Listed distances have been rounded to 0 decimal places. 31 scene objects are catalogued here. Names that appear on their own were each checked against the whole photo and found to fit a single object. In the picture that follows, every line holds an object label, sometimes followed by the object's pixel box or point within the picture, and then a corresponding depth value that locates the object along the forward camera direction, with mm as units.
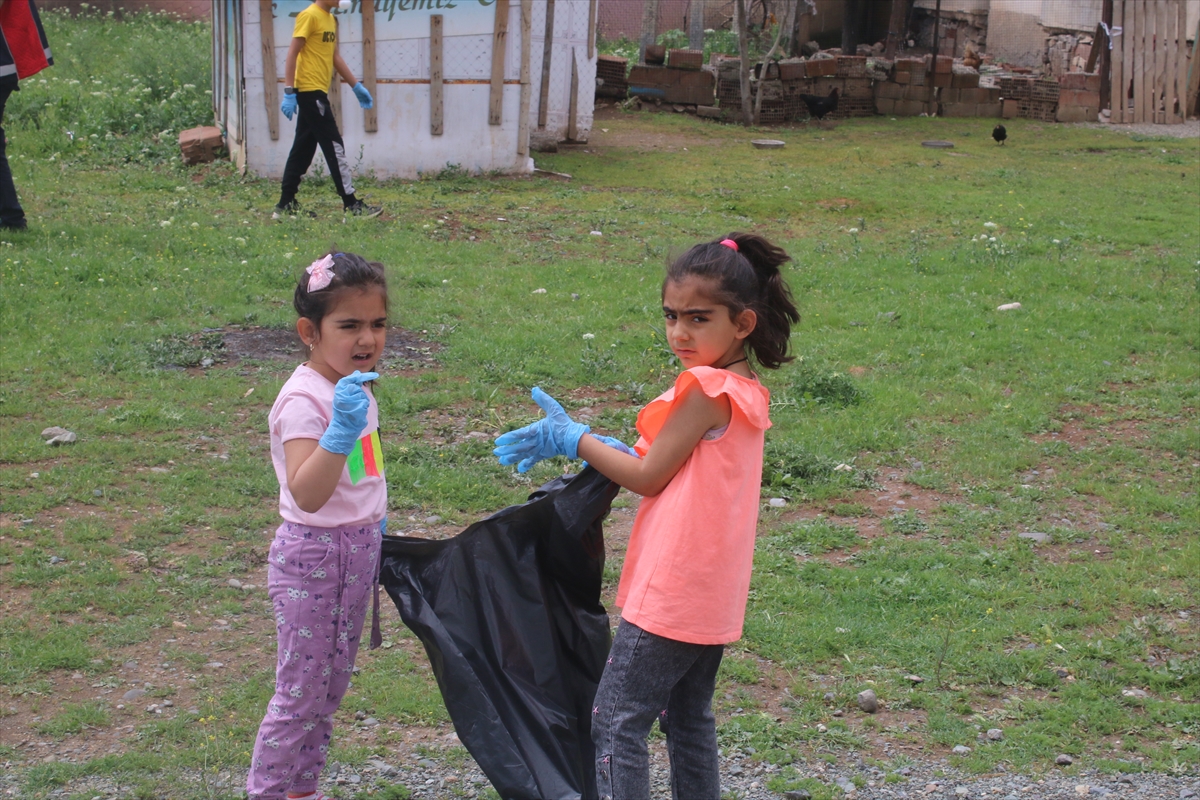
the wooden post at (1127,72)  16922
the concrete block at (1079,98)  17141
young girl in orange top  2365
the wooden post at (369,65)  11016
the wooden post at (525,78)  11547
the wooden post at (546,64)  13227
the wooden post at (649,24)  18578
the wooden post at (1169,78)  16906
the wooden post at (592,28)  13793
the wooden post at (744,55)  15523
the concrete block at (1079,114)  17172
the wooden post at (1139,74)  16859
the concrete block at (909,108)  17656
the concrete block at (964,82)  17406
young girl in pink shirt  2508
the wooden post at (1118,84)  17000
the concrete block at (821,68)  17156
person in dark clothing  8086
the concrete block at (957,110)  17547
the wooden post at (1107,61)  16828
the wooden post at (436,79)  11250
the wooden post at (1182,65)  16781
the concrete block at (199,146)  11328
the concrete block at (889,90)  17609
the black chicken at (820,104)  17031
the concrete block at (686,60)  16984
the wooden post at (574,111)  13909
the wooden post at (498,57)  11438
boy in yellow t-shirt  9305
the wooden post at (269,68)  10406
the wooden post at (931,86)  17297
